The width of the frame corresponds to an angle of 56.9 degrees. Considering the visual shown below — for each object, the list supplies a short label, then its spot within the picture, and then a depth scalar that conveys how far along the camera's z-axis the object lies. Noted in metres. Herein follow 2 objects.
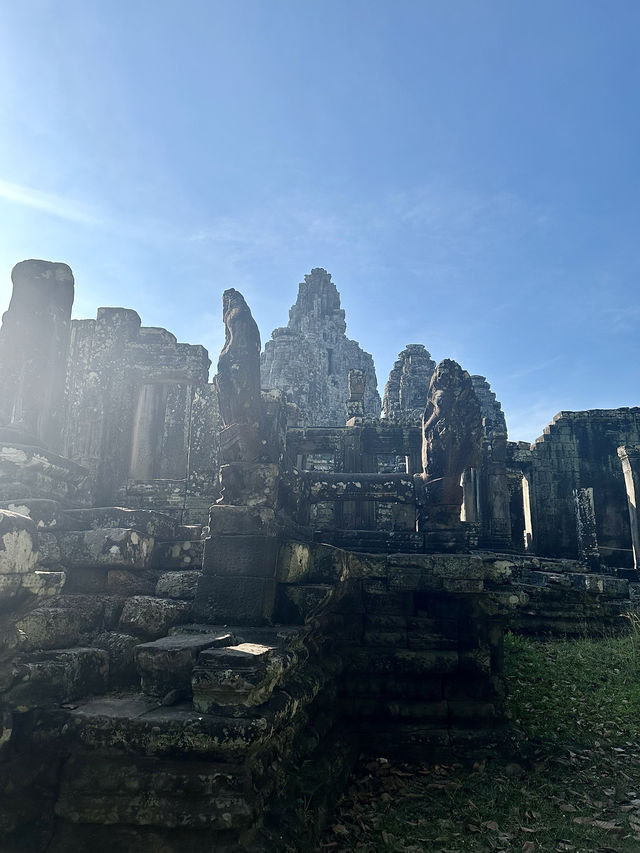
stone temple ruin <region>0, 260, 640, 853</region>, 3.54
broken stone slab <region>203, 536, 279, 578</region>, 5.35
